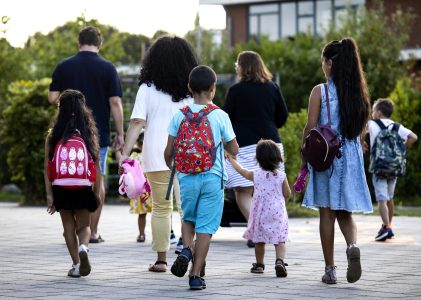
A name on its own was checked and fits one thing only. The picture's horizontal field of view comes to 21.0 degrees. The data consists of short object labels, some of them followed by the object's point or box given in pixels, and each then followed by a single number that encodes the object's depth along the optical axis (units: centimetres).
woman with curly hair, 963
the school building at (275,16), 4981
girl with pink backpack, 918
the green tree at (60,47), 3353
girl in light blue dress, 880
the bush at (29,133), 2041
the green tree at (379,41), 3347
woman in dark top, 1188
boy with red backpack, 844
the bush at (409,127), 2333
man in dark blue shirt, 1198
